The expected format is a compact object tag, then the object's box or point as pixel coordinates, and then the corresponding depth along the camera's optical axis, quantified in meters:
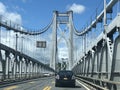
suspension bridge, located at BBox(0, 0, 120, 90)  13.60
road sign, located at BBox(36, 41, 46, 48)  54.37
